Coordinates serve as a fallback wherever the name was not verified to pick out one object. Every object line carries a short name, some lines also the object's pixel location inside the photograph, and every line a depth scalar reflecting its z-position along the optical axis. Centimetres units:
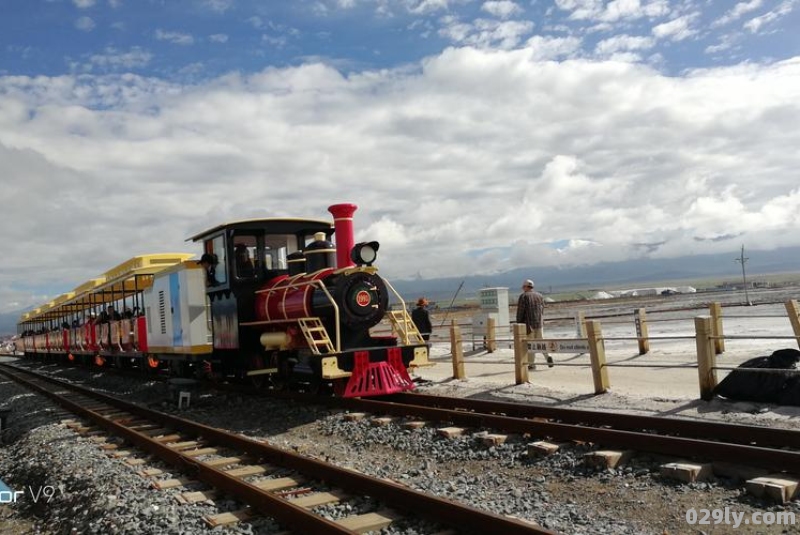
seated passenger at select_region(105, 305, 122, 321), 1968
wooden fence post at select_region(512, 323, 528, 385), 1117
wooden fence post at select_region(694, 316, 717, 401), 847
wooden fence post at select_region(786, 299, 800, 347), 1046
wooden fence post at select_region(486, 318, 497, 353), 1499
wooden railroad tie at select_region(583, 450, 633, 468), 576
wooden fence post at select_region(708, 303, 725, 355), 1063
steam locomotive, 980
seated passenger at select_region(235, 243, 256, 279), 1141
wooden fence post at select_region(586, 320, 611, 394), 970
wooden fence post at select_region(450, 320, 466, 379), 1289
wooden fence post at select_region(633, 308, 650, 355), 1304
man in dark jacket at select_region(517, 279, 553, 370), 1312
